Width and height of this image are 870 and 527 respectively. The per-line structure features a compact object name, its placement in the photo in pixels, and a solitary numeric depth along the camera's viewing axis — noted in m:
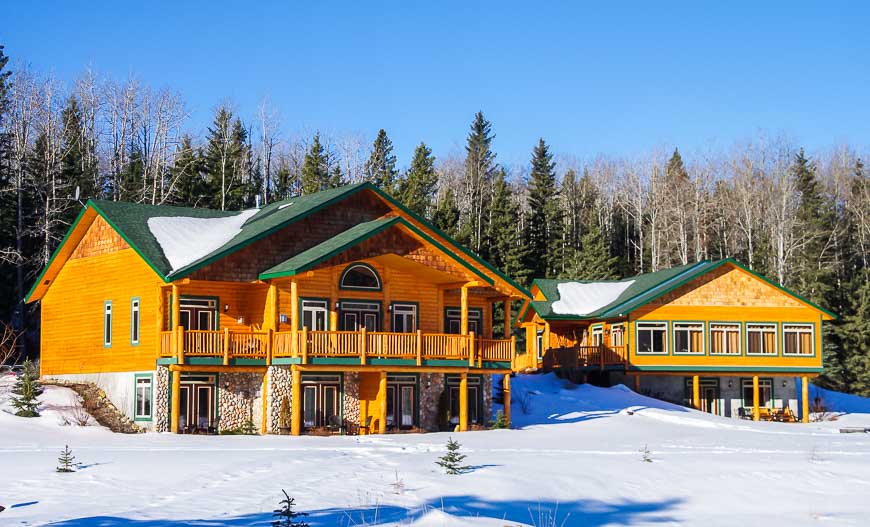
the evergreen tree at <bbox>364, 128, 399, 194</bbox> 76.69
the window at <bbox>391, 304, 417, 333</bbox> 35.66
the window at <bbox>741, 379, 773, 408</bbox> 48.69
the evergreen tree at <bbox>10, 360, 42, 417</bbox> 31.33
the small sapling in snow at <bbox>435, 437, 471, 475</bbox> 22.48
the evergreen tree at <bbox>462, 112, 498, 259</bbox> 77.62
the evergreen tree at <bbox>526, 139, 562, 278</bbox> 75.38
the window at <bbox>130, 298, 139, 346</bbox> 33.50
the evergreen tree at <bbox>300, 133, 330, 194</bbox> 67.88
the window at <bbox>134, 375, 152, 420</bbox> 32.41
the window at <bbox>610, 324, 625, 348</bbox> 46.95
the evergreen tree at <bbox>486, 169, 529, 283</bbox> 68.69
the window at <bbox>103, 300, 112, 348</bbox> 35.03
